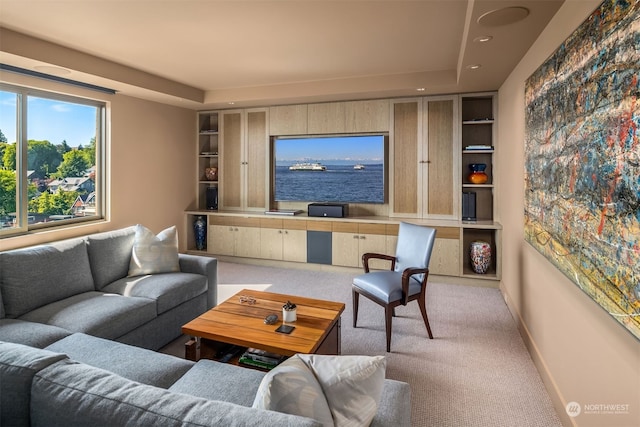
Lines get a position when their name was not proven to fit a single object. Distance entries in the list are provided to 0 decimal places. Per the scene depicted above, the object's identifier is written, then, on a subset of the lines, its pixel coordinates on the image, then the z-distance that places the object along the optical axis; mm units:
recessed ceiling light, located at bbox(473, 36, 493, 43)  2604
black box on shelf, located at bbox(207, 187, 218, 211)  5902
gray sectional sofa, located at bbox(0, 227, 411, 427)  923
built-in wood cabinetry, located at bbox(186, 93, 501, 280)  4527
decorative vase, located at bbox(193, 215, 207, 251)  5758
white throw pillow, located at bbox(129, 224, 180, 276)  3178
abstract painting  1239
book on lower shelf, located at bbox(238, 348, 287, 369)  2090
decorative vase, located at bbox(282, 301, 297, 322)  2283
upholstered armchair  2832
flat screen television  4988
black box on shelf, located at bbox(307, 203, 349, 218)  4945
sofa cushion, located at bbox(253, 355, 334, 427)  988
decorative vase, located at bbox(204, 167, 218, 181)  5914
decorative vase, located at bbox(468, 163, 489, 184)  4523
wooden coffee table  2033
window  3426
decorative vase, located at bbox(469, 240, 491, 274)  4262
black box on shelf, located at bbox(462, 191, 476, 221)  4520
